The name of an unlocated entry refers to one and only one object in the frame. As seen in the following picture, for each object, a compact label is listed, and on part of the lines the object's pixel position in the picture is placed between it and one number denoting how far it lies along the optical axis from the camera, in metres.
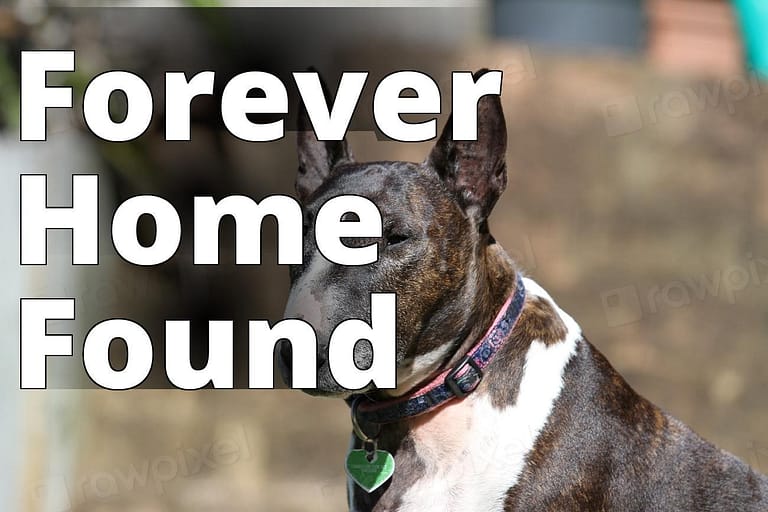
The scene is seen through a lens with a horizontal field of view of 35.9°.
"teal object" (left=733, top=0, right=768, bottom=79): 7.04
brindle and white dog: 2.91
